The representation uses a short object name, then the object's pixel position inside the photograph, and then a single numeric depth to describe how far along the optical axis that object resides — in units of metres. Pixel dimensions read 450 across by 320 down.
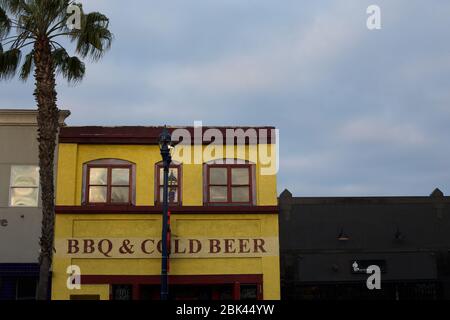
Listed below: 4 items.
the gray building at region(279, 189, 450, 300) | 28.98
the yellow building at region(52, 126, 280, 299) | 20.69
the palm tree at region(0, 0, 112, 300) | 18.52
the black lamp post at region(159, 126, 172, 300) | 16.53
